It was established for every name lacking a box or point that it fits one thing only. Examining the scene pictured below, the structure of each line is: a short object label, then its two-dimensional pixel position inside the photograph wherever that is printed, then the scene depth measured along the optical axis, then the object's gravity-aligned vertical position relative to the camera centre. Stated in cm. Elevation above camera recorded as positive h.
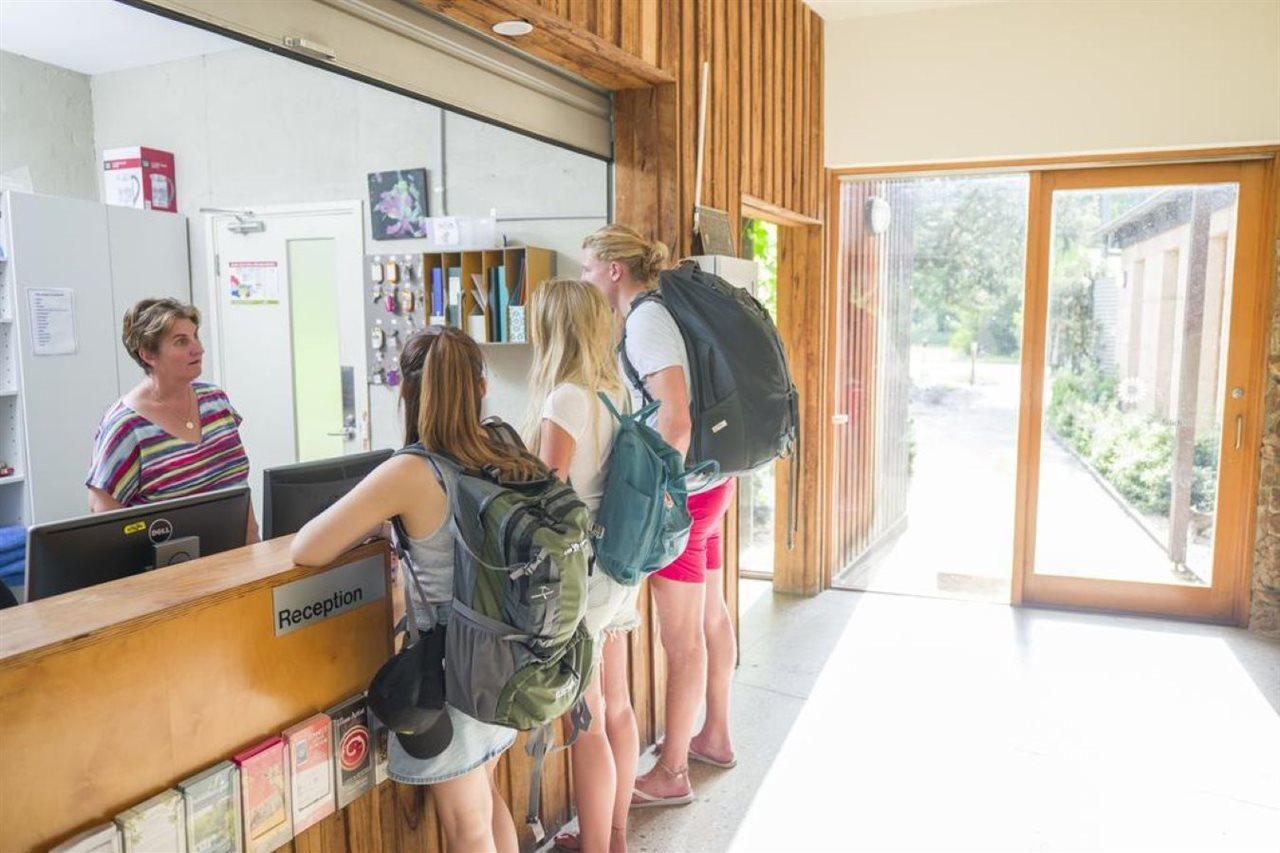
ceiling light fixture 237 +80
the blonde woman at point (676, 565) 262 -73
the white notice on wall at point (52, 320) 437 +5
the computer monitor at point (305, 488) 210 -38
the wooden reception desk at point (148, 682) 128 -58
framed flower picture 438 +62
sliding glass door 452 -30
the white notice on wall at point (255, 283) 486 +26
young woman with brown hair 168 -33
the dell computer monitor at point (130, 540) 170 -43
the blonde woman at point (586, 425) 217 -23
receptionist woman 267 -30
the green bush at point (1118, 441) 471 -58
